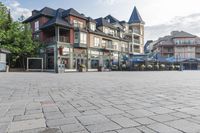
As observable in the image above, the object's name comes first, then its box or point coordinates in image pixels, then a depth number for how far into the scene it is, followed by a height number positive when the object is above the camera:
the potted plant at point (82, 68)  19.52 -0.22
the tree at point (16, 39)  18.81 +3.80
